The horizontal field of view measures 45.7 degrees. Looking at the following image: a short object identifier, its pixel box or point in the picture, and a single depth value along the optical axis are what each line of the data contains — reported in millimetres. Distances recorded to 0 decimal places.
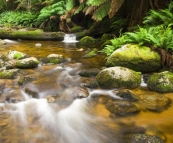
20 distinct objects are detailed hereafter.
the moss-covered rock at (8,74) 5467
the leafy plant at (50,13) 12602
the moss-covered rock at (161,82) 4512
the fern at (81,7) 10716
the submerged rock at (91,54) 7634
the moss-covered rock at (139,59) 5492
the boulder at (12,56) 7164
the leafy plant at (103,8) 7309
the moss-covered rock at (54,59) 6992
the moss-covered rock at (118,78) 4785
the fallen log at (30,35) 11148
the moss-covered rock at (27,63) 6265
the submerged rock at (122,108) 3727
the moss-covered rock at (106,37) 9618
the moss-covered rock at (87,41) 10156
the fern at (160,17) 6764
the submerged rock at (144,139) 2828
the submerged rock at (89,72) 5625
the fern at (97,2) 7593
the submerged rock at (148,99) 3933
